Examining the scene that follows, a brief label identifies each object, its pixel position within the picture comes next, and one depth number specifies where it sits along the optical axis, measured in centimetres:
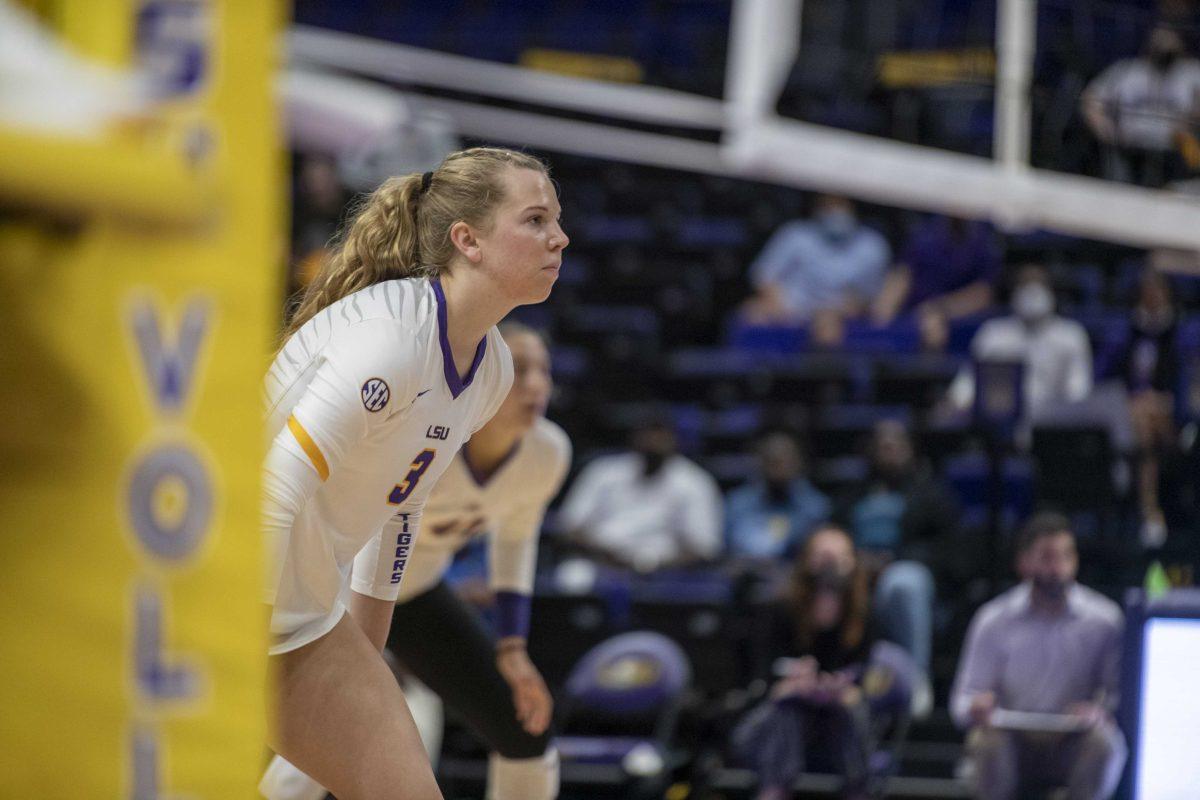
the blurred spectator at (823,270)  2200
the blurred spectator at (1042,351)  1870
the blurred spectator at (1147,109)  1852
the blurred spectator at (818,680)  1332
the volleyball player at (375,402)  602
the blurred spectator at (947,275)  2089
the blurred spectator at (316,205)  2080
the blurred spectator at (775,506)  1730
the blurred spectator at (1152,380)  1623
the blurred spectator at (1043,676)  1291
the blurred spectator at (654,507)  1725
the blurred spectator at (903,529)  1405
